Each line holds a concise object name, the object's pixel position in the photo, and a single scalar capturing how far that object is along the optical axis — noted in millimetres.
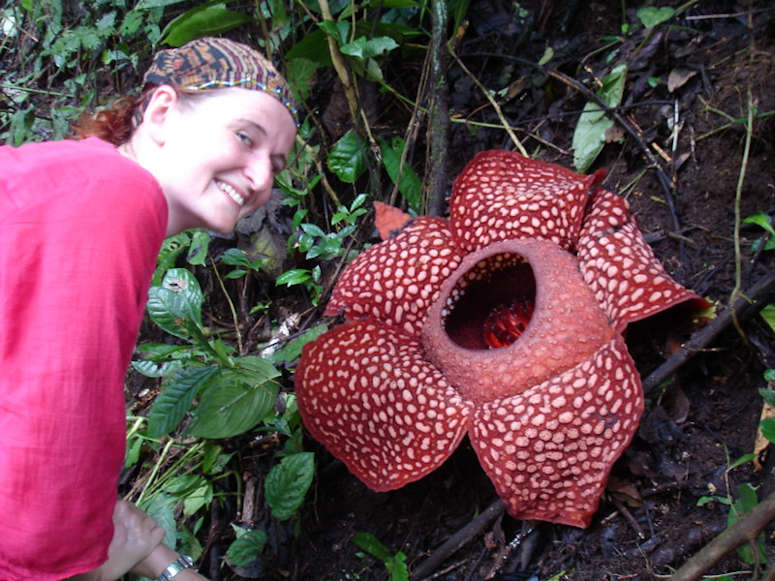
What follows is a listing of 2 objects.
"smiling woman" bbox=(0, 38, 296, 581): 1224
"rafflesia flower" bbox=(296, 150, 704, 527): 1493
